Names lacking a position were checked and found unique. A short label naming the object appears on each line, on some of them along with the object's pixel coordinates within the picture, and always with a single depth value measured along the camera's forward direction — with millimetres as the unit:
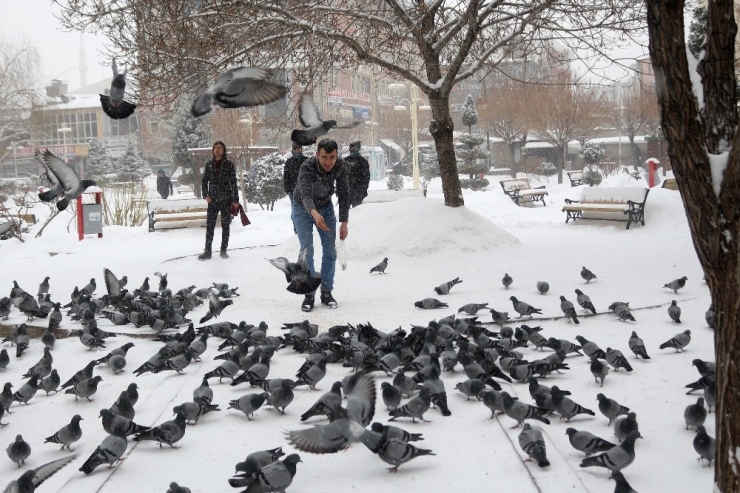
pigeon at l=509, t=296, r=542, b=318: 6801
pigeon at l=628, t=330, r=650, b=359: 5191
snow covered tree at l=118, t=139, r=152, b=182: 48438
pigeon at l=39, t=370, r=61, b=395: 4844
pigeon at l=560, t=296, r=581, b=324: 6598
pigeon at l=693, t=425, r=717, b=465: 3279
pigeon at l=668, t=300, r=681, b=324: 6297
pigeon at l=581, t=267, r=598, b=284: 8398
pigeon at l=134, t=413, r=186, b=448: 3732
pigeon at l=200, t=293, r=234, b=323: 6816
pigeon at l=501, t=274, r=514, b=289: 8320
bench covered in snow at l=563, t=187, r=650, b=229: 15188
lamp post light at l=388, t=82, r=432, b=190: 29578
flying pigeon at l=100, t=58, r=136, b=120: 5180
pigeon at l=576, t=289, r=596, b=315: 6820
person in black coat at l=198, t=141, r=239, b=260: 10969
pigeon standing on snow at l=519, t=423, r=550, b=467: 3352
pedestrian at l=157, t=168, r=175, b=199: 35000
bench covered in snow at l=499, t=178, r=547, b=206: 24830
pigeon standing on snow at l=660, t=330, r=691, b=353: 5320
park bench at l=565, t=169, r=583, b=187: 34500
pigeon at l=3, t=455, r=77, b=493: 3113
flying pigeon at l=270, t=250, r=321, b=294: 6641
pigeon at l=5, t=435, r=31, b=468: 3648
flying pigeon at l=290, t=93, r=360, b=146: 6223
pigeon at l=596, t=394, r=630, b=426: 3887
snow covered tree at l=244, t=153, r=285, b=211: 25312
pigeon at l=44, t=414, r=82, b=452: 3818
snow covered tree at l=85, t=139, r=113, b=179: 53938
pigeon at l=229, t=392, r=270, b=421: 4164
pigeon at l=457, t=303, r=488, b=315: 7004
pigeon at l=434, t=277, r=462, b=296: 8125
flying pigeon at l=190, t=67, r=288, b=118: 4941
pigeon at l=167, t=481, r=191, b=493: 3048
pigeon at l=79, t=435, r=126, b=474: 3445
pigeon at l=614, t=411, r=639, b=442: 3578
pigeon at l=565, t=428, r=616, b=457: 3373
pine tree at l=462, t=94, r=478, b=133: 37094
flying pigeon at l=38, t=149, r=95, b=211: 6660
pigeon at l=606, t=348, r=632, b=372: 4859
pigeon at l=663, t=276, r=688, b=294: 7652
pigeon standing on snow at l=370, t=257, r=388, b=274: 9664
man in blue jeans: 7133
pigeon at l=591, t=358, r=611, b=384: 4602
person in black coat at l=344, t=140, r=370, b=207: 12688
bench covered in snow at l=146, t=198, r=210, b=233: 19531
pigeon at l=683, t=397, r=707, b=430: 3686
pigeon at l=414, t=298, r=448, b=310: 7379
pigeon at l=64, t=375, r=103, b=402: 4676
